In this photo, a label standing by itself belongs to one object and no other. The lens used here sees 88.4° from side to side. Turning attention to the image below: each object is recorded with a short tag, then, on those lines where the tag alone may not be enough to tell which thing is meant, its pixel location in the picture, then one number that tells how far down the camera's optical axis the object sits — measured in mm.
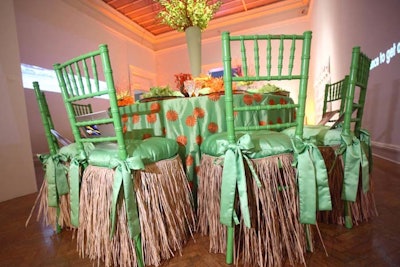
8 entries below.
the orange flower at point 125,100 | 1645
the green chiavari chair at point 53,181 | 1215
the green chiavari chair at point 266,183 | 778
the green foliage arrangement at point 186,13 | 1919
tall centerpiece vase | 1936
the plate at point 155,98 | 1326
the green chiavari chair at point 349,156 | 971
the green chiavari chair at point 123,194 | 826
